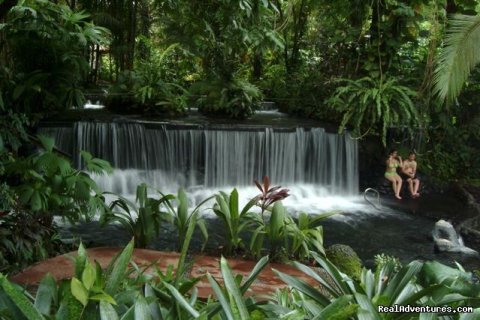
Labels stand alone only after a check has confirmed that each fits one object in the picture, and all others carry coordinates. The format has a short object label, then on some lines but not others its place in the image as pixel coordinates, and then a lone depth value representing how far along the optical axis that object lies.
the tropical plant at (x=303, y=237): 4.64
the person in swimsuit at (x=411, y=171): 8.97
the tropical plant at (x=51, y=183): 3.86
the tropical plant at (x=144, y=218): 4.75
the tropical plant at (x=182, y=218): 4.76
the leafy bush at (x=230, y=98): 10.88
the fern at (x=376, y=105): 9.22
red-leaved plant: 4.86
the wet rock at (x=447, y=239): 6.59
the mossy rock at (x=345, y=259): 4.99
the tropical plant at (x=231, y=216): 4.75
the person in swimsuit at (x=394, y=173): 8.80
